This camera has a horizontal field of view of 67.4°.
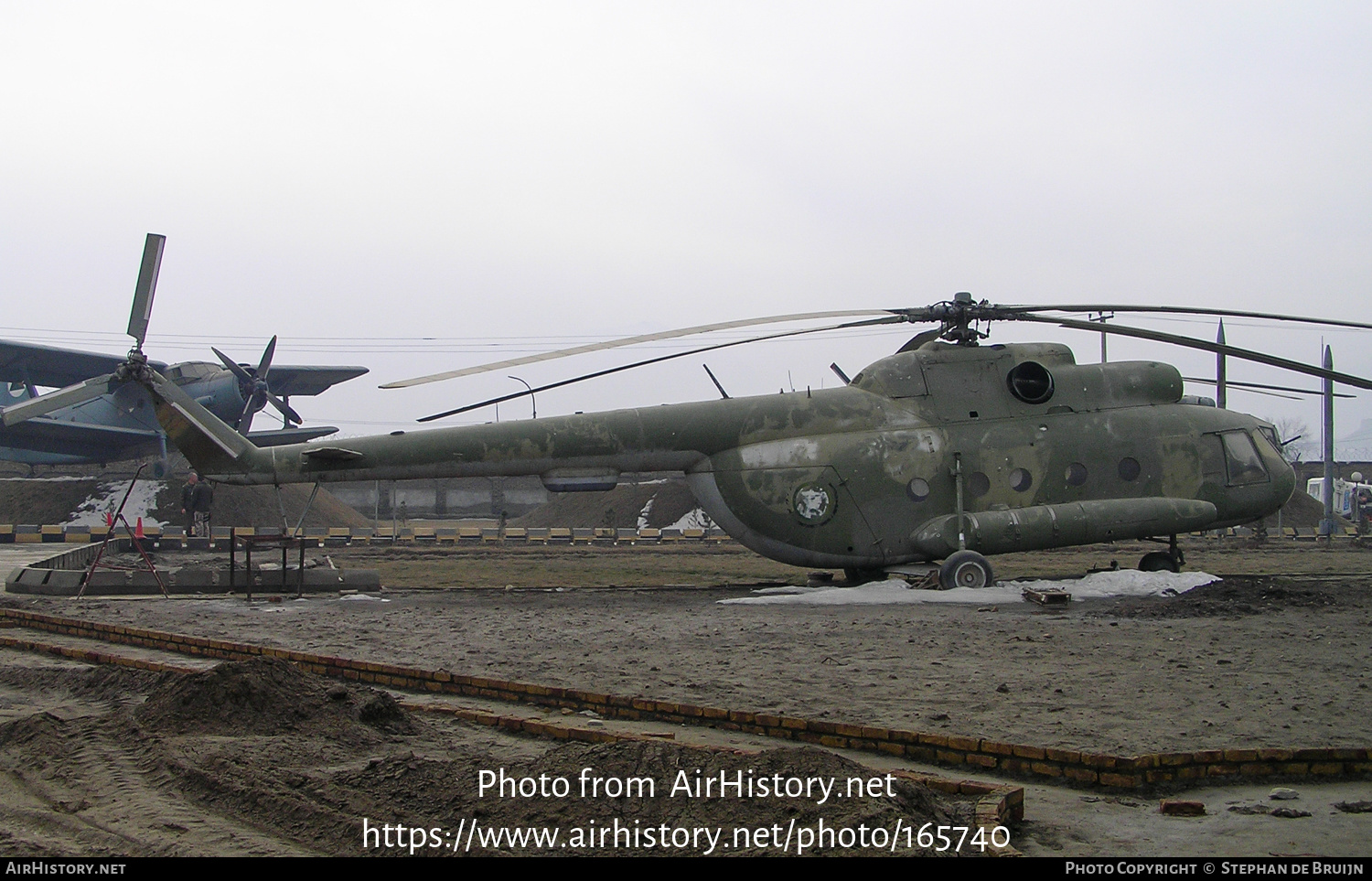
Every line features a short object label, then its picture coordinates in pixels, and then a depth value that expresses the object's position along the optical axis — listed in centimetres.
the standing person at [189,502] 2892
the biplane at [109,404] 3566
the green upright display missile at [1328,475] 3094
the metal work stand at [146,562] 1360
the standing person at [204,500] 2949
